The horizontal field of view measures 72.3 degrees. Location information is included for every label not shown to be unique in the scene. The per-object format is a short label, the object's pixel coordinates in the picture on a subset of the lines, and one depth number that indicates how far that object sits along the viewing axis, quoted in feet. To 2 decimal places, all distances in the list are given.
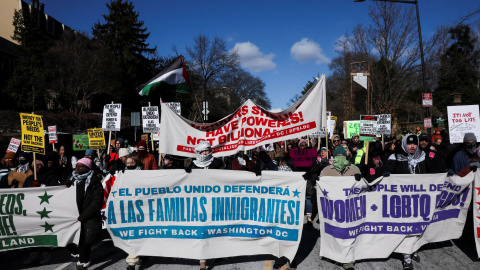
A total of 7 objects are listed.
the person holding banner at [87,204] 14.69
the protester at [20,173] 19.07
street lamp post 43.77
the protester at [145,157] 22.74
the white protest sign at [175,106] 36.52
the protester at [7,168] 19.95
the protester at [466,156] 19.00
